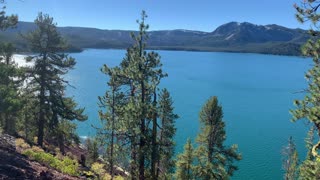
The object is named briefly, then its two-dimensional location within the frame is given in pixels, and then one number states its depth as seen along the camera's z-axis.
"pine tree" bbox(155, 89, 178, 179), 18.39
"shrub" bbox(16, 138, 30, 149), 15.54
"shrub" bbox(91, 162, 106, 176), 16.96
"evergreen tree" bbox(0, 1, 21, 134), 17.88
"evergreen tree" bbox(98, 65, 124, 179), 13.01
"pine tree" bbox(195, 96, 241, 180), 19.41
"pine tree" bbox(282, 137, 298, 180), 23.82
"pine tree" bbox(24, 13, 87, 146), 19.80
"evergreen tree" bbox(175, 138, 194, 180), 18.83
